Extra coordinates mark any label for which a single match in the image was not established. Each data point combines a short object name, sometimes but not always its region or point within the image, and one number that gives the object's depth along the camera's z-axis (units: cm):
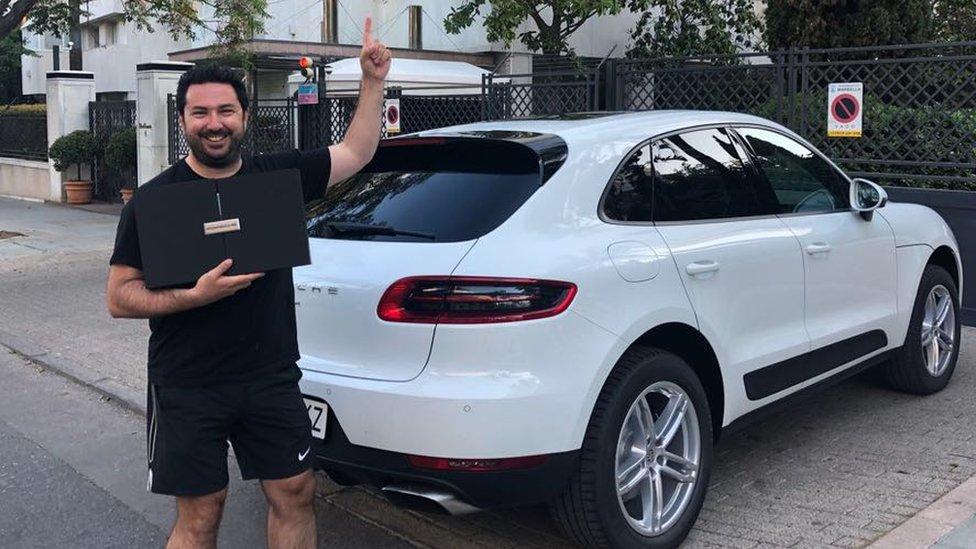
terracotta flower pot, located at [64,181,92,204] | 1978
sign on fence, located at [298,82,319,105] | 1352
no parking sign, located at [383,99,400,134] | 1245
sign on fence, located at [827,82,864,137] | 830
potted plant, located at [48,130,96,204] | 1947
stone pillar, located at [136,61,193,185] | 1761
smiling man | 291
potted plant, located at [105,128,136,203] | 1845
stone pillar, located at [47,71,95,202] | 1990
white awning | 1752
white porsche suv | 334
